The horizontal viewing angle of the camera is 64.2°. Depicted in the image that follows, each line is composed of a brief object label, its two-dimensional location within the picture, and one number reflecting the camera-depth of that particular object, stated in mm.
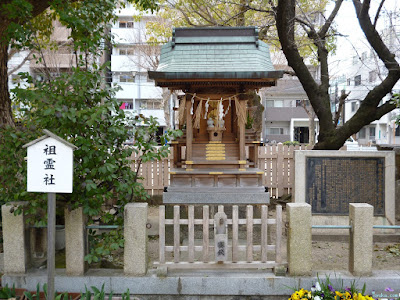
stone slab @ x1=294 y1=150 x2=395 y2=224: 7410
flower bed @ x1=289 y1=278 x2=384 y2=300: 3723
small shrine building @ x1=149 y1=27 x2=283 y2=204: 7008
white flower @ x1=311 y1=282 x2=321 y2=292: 3848
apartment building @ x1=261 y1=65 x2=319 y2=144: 35375
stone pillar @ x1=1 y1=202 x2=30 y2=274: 4199
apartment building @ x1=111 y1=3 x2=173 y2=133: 27594
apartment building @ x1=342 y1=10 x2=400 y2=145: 35106
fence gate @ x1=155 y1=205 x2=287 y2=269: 4164
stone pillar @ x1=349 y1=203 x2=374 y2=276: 4117
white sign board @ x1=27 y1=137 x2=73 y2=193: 3416
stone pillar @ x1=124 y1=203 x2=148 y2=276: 4156
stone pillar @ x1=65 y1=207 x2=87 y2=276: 4188
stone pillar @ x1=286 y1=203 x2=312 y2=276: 4148
